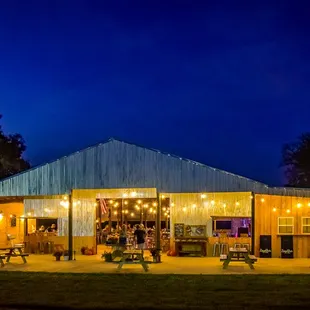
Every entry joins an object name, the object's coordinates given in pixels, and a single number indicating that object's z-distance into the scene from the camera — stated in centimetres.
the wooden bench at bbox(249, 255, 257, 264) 1667
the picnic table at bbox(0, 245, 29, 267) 1781
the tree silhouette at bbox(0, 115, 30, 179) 4194
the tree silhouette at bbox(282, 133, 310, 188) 5022
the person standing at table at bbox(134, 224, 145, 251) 1977
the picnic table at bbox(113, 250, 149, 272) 1617
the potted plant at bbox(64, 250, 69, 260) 2024
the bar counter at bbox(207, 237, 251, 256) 2212
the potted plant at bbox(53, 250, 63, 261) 2000
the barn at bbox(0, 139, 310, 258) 2009
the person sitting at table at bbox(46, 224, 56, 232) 2398
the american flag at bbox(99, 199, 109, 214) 2536
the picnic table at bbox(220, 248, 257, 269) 1669
